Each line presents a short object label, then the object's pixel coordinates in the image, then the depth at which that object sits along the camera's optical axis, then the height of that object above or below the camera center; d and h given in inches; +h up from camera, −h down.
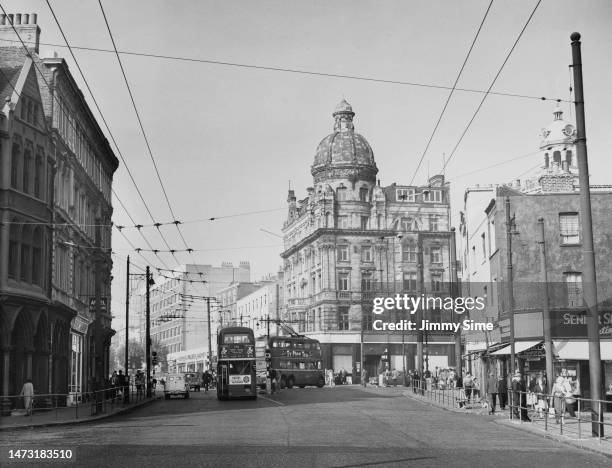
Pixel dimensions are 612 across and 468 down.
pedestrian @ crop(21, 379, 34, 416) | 1289.0 -66.4
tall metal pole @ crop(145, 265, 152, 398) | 2224.9 +24.0
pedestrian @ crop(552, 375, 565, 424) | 1130.0 -62.6
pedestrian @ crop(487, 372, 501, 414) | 1357.0 -72.9
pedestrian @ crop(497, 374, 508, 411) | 1352.1 -74.7
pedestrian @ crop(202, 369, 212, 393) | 2926.9 -106.7
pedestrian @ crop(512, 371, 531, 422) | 1155.7 -76.1
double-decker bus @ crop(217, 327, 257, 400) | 1924.2 -42.3
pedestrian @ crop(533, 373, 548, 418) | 1249.9 -75.9
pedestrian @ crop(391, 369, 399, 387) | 3265.3 -120.8
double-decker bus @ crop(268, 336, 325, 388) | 2800.2 -48.7
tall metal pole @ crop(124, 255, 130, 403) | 2076.3 +126.9
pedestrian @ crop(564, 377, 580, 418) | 1171.9 -84.9
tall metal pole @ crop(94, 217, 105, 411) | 1368.7 +3.8
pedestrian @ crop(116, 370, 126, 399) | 1844.6 -70.7
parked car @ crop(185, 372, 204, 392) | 3204.2 -119.0
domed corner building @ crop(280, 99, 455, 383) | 3966.5 +406.4
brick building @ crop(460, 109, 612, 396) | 1546.5 +118.1
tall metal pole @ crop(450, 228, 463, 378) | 1871.3 -13.7
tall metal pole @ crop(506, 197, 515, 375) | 1302.9 +89.8
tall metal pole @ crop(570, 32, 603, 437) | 868.6 +102.9
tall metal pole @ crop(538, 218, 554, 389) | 1272.1 +13.1
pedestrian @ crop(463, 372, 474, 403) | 1644.2 -77.7
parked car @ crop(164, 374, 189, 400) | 2160.4 -92.7
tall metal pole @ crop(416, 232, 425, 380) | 2054.6 +18.8
